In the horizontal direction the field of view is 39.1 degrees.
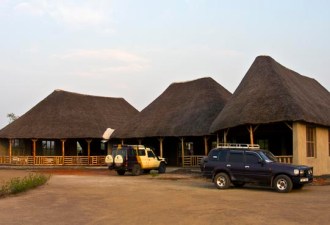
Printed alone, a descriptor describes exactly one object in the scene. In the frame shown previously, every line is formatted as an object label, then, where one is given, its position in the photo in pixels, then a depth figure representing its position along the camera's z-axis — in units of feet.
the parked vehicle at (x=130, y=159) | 95.14
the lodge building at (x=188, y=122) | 80.53
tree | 277.60
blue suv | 58.18
